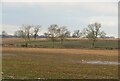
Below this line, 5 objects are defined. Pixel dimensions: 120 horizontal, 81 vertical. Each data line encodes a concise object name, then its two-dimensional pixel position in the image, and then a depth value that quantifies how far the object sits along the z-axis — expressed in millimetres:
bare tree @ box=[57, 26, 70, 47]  156550
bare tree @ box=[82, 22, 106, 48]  148500
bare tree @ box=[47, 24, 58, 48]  157500
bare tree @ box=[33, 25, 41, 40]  167125
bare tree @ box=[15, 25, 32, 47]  162950
